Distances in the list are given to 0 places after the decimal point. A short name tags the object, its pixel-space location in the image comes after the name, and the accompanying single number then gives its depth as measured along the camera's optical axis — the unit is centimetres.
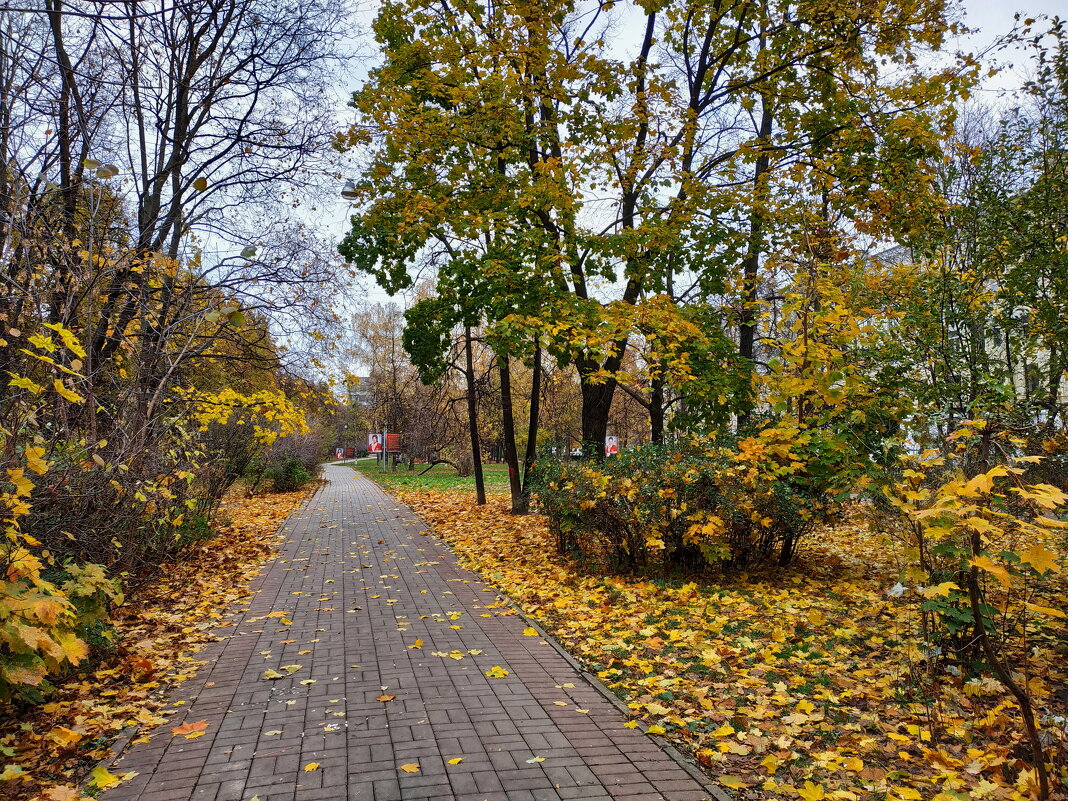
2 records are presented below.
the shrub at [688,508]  697
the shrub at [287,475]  2033
